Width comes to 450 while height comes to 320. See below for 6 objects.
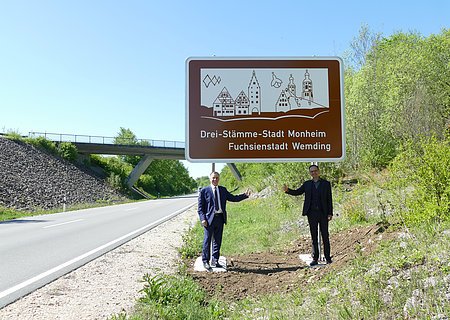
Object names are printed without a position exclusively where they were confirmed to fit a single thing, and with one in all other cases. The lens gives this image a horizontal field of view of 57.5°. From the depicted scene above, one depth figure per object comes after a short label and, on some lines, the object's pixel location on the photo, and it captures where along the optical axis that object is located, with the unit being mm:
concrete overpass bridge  57500
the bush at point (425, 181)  5590
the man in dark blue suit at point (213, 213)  7363
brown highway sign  7945
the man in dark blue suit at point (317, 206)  7012
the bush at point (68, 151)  52688
